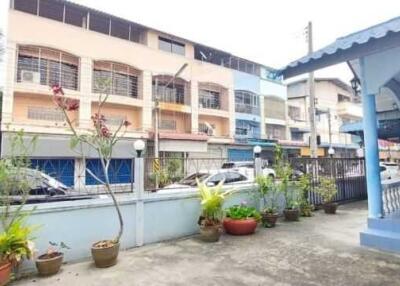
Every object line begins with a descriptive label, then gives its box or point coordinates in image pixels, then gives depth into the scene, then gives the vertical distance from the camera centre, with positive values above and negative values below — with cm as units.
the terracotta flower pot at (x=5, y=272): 404 -136
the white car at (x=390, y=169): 1859 -19
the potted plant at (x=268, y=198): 724 -82
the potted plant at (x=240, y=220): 651 -113
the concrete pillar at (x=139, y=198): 588 -57
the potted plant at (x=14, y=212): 420 -64
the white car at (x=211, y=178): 681 -29
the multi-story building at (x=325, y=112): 3297 +636
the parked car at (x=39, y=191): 471 -38
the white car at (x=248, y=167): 826 +0
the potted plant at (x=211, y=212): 606 -93
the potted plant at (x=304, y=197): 834 -84
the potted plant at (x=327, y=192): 864 -73
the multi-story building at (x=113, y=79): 1666 +583
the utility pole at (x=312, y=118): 1434 +226
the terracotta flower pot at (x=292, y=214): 781 -121
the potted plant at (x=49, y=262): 445 -135
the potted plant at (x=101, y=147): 473 +36
